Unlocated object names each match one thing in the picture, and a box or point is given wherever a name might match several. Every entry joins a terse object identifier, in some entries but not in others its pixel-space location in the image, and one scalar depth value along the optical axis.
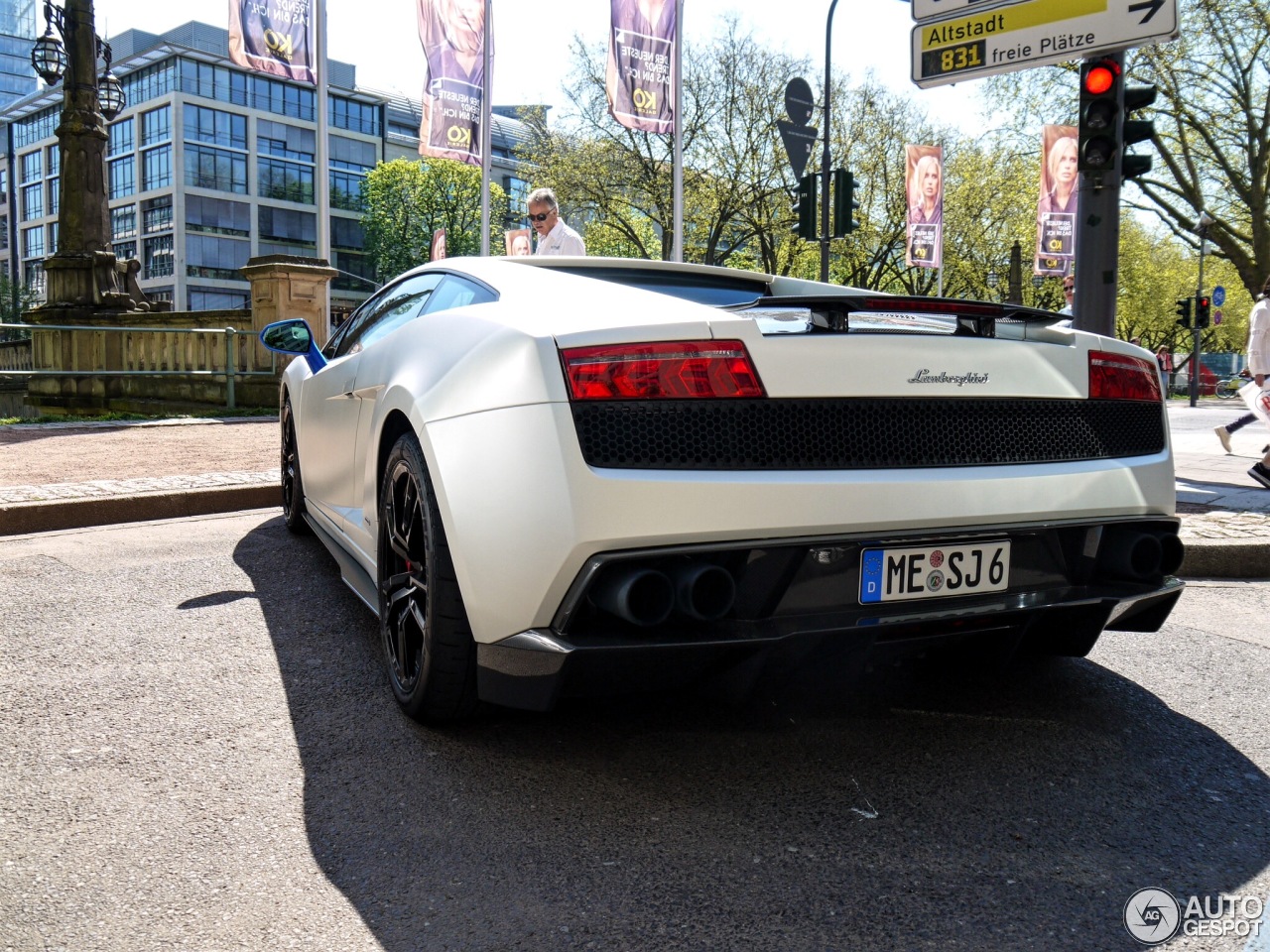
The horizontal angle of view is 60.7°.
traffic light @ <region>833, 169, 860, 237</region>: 15.10
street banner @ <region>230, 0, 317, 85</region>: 16.31
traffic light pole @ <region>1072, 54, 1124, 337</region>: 7.14
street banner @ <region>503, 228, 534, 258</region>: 26.52
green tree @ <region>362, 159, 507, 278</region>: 67.81
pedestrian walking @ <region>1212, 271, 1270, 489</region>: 8.91
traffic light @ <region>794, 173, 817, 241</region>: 15.07
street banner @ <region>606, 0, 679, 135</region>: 19.31
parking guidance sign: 6.92
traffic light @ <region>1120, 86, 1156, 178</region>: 7.23
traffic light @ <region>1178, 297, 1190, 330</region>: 36.44
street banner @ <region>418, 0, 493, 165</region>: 18.95
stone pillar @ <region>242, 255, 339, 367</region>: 14.94
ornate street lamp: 17.08
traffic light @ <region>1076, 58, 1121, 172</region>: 7.07
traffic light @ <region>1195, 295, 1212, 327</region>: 35.59
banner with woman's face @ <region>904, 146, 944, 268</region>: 29.05
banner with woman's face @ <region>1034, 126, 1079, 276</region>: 22.27
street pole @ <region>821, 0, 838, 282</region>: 15.35
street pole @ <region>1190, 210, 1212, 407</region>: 35.28
